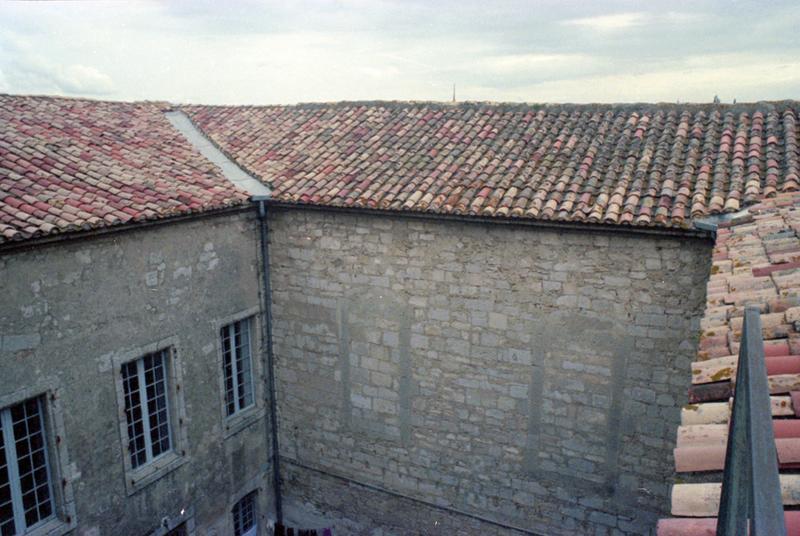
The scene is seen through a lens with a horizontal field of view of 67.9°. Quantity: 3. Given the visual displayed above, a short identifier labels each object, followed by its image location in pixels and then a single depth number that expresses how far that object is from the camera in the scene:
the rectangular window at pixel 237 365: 10.24
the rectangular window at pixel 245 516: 10.76
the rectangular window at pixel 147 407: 8.54
